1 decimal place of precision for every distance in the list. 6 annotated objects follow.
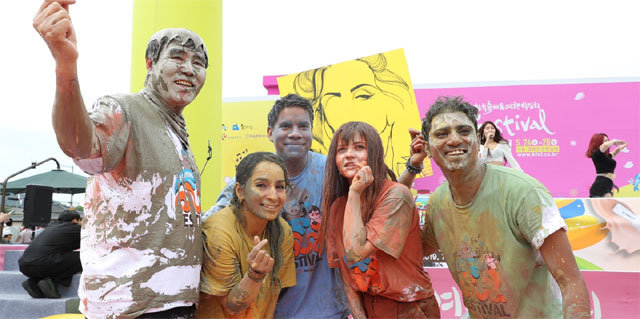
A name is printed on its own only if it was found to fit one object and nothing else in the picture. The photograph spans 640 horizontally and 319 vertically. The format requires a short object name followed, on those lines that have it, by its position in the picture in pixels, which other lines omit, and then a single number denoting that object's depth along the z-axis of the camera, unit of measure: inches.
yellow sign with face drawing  342.3
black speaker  351.9
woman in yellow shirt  93.4
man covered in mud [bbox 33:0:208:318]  75.9
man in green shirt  90.7
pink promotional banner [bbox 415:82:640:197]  321.7
